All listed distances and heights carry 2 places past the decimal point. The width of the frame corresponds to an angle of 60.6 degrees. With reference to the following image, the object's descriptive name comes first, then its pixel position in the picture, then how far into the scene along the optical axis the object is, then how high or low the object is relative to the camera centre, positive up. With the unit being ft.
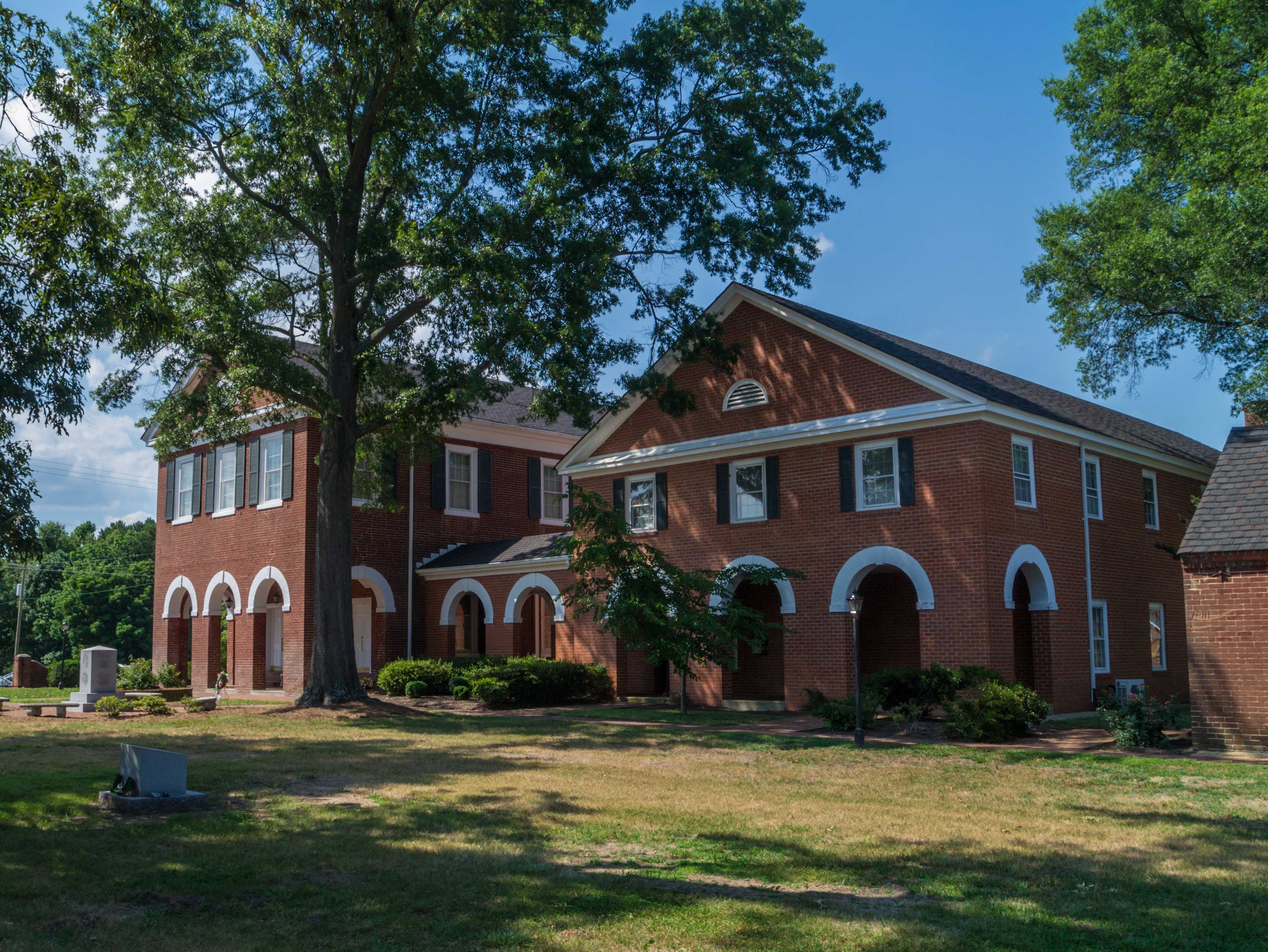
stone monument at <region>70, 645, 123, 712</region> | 81.46 -4.83
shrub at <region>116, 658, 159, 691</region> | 105.40 -6.71
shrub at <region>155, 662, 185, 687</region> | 109.50 -6.80
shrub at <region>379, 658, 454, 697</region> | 89.04 -5.70
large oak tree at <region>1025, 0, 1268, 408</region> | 73.56 +30.50
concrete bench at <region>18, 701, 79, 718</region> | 74.11 -6.81
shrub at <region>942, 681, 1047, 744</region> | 56.24 -6.18
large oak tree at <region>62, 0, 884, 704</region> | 65.57 +27.13
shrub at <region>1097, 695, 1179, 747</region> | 53.16 -6.25
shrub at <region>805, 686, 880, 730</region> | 59.93 -6.25
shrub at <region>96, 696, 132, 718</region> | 74.59 -6.62
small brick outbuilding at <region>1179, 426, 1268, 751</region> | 49.93 -1.23
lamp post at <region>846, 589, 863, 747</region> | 53.62 -4.74
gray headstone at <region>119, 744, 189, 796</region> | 34.40 -5.12
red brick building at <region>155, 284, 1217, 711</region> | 67.41 +5.68
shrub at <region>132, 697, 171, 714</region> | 76.59 -6.80
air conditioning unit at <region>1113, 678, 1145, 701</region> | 69.56 -5.99
